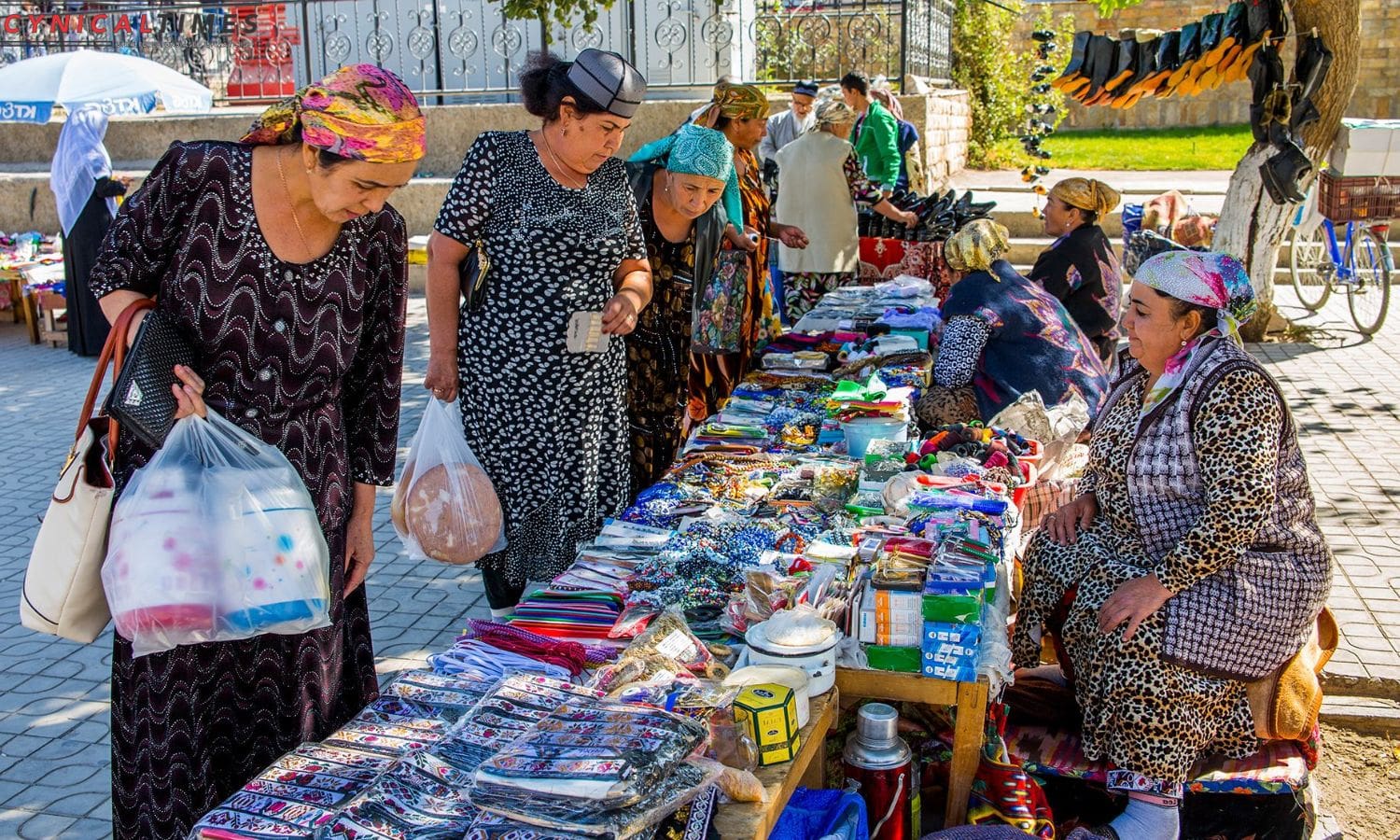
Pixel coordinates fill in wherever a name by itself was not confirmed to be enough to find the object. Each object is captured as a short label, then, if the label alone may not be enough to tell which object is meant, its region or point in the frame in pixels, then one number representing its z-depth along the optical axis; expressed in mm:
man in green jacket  8242
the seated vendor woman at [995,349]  4688
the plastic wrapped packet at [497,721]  1953
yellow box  2156
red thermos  2592
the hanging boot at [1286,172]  8016
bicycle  9211
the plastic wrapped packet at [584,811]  1786
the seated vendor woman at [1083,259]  5699
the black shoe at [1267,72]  7844
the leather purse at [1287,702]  3018
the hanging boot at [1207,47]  7484
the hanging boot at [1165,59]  7262
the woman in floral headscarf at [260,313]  2225
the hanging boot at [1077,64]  7305
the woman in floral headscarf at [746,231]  5316
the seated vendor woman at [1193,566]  2949
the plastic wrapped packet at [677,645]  2473
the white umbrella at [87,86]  9492
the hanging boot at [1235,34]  7551
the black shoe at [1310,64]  7852
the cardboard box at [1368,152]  9016
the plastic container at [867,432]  4039
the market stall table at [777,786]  1992
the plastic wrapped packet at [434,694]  2246
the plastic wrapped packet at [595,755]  1813
